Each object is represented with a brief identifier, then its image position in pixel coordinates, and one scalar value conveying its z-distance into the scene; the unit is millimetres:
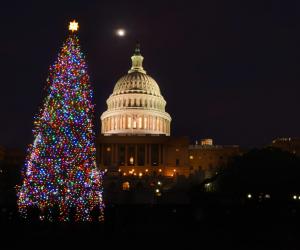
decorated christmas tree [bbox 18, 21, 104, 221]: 33750
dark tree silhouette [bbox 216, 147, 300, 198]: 48097
